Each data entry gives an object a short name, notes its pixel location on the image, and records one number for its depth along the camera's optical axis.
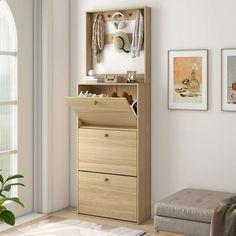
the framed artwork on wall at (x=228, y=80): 4.33
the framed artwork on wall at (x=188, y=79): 4.48
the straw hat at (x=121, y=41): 4.76
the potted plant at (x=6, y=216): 2.19
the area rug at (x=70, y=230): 4.32
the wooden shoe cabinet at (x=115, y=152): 4.60
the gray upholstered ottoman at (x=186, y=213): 3.82
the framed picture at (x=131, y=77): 4.66
